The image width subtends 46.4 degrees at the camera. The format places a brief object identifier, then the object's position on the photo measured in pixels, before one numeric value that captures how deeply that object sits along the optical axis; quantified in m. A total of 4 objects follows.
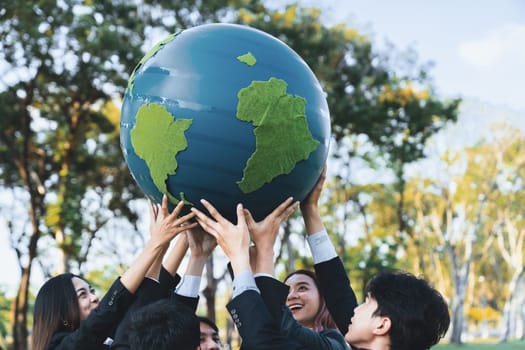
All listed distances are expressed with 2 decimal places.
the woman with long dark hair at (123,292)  2.86
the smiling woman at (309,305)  3.83
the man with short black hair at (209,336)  3.87
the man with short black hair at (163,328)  2.38
